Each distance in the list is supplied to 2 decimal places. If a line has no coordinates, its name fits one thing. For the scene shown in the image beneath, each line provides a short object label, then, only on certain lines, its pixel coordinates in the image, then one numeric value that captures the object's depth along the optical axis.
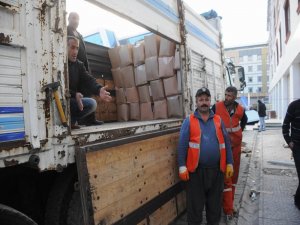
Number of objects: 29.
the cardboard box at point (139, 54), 4.78
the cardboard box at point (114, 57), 5.16
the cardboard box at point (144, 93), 4.78
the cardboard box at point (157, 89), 4.61
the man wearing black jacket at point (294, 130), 4.19
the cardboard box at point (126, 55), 4.94
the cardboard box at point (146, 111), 4.79
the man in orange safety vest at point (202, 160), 3.39
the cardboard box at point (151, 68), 4.61
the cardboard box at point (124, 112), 5.03
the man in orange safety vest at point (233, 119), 4.34
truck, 1.79
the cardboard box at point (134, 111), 4.93
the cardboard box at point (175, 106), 4.43
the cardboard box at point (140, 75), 4.77
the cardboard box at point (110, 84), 5.11
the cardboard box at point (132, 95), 4.92
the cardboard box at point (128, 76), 4.94
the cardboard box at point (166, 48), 4.47
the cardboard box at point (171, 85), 4.45
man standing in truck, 3.99
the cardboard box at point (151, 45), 4.63
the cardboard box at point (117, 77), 5.09
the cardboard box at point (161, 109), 4.58
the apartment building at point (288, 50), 10.31
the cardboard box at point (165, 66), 4.45
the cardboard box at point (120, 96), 5.07
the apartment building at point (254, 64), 56.25
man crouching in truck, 2.98
